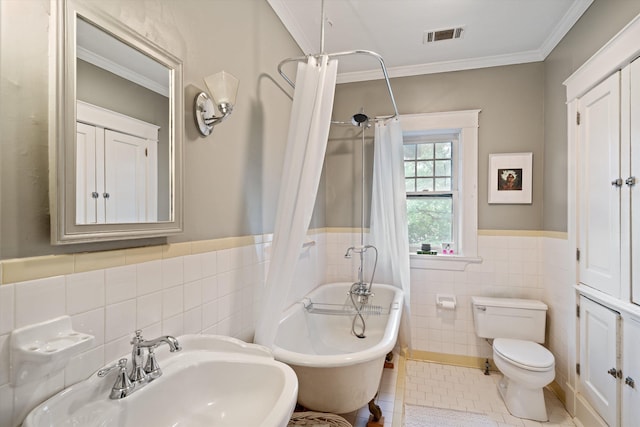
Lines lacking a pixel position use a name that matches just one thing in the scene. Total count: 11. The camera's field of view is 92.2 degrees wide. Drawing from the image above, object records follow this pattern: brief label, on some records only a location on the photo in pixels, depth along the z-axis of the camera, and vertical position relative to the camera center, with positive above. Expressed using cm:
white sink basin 83 -57
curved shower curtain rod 161 +85
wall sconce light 134 +50
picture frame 269 +31
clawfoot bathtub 151 -84
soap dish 73 -33
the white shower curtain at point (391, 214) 276 -1
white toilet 206 -100
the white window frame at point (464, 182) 282 +28
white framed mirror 83 +27
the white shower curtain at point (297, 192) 160 +11
